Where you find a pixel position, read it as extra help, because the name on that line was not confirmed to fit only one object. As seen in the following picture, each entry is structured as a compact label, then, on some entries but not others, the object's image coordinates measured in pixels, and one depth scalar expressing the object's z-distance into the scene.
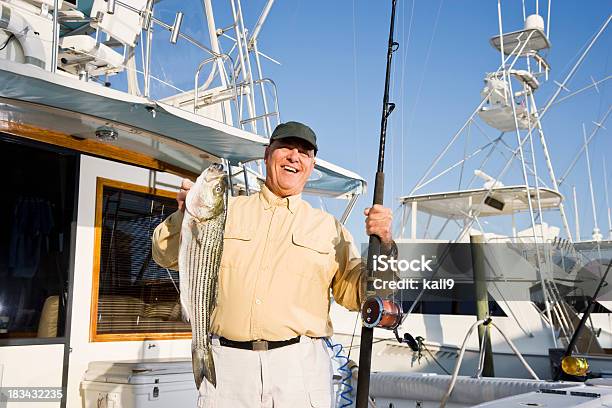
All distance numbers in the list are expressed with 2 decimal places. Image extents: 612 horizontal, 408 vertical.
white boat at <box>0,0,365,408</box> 4.27
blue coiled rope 3.83
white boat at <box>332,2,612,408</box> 11.78
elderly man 2.47
